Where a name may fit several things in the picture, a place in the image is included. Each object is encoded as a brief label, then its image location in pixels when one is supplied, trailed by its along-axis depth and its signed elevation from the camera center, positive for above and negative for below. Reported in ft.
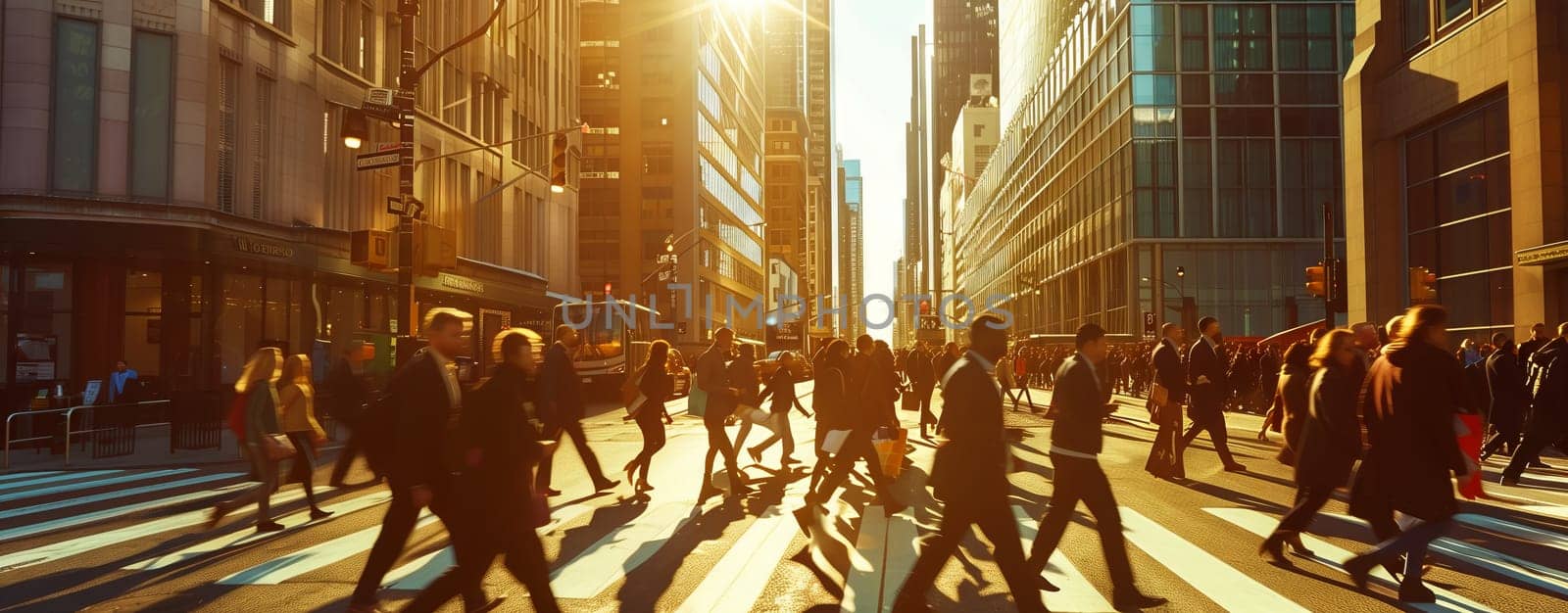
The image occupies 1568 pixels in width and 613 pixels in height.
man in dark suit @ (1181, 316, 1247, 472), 42.47 -1.90
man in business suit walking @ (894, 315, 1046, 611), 18.80 -2.52
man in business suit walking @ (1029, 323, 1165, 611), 20.77 -2.70
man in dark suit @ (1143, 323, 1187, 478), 41.19 -2.72
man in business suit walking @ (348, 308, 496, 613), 17.20 -1.62
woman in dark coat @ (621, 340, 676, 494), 39.08 -2.40
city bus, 111.75 -0.39
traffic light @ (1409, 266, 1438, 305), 60.64 +2.69
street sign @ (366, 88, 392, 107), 55.83 +12.05
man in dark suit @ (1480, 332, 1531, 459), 47.01 -2.36
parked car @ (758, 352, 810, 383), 94.04 -4.77
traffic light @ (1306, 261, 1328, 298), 66.18 +3.19
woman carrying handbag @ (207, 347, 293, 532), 31.12 -2.74
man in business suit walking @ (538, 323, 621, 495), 36.19 -2.10
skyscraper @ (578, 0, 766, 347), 244.83 +41.97
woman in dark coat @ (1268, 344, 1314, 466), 33.35 -1.71
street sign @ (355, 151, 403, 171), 54.95 +8.83
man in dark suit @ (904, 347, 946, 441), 65.10 -2.53
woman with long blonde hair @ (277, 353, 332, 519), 33.53 -2.66
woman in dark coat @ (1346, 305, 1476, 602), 20.66 -2.06
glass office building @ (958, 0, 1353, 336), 169.07 +27.81
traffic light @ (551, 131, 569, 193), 61.94 +9.70
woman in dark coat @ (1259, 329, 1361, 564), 24.63 -2.34
